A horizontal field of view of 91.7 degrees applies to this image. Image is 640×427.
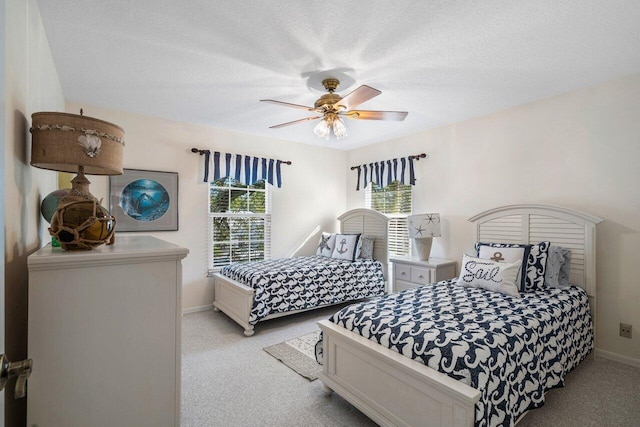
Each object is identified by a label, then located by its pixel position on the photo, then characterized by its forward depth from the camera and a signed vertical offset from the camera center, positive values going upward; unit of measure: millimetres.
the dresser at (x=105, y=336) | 1035 -437
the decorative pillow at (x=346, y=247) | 4388 -438
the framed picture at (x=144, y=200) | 3574 +192
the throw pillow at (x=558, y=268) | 2756 -459
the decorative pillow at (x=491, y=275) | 2574 -508
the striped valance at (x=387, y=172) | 4492 +684
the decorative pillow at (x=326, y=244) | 4656 -429
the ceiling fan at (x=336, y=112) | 2594 +913
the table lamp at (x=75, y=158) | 1190 +235
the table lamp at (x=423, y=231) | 3859 -180
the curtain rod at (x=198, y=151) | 4007 +849
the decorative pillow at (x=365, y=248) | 4488 -463
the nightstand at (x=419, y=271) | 3666 -676
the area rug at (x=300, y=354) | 2578 -1271
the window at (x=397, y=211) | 4633 +84
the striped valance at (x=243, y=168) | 4184 +690
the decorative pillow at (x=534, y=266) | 2717 -436
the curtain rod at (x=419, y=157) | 4288 +839
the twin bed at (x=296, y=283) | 3365 -806
